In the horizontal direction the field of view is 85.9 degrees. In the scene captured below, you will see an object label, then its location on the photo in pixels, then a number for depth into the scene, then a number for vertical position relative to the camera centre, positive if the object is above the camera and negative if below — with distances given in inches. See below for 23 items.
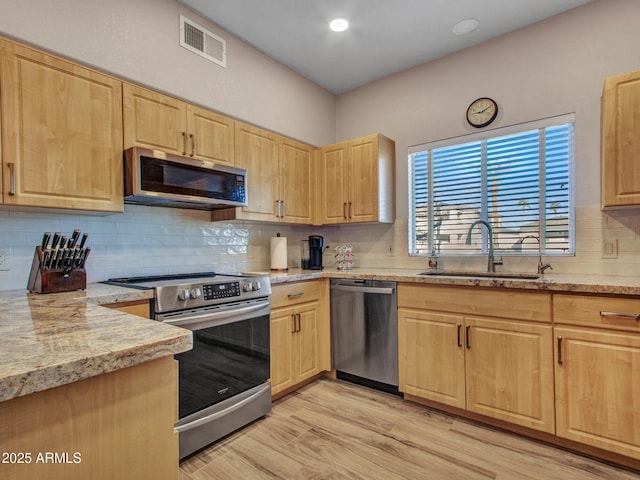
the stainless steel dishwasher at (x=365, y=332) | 103.6 -29.6
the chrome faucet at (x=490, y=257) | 104.7 -6.1
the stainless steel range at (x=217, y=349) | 73.9 -26.0
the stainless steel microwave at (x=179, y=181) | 78.4 +15.0
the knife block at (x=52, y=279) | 67.2 -7.3
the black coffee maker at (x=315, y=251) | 131.6 -4.5
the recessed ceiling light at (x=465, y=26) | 101.4 +63.8
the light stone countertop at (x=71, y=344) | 23.9 -9.0
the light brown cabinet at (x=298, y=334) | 100.4 -29.6
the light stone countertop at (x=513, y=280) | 71.5 -11.0
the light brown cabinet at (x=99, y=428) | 24.1 -14.7
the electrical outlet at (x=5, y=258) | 73.1 -3.2
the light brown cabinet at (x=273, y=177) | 108.6 +22.1
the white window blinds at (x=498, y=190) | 100.2 +15.3
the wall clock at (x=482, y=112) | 110.3 +40.9
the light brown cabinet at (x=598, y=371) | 69.4 -28.6
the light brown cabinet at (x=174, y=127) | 82.0 +30.2
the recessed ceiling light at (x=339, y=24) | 101.7 +64.7
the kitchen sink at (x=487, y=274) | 97.1 -11.2
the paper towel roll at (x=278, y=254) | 123.3 -5.1
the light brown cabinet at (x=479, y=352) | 79.6 -29.3
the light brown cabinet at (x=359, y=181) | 121.6 +21.4
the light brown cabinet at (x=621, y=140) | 77.5 +21.9
